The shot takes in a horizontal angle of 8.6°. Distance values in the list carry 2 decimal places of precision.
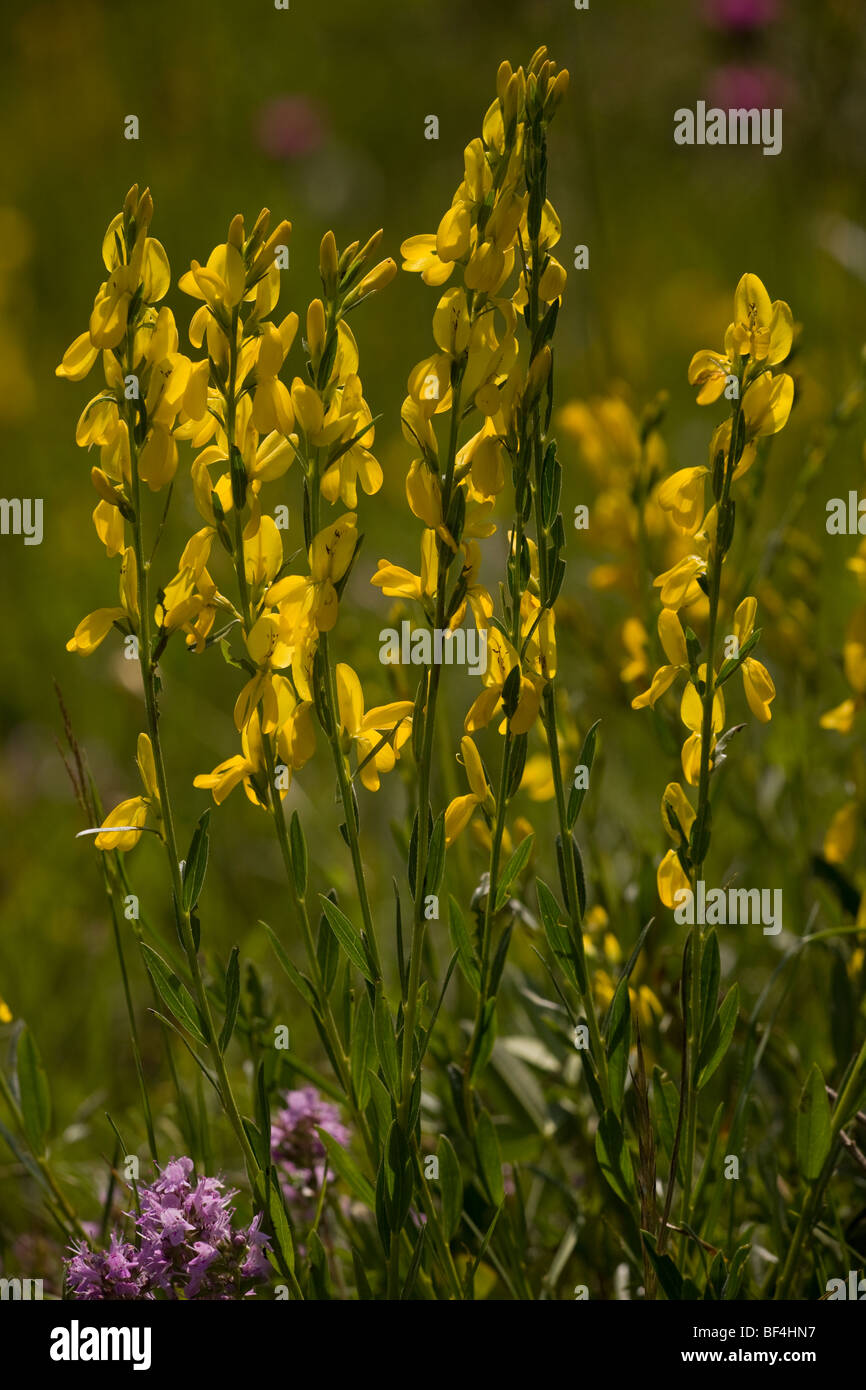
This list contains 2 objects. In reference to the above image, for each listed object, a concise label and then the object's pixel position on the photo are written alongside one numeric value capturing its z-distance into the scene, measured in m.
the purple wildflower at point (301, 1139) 1.06
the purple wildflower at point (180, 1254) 1.00
